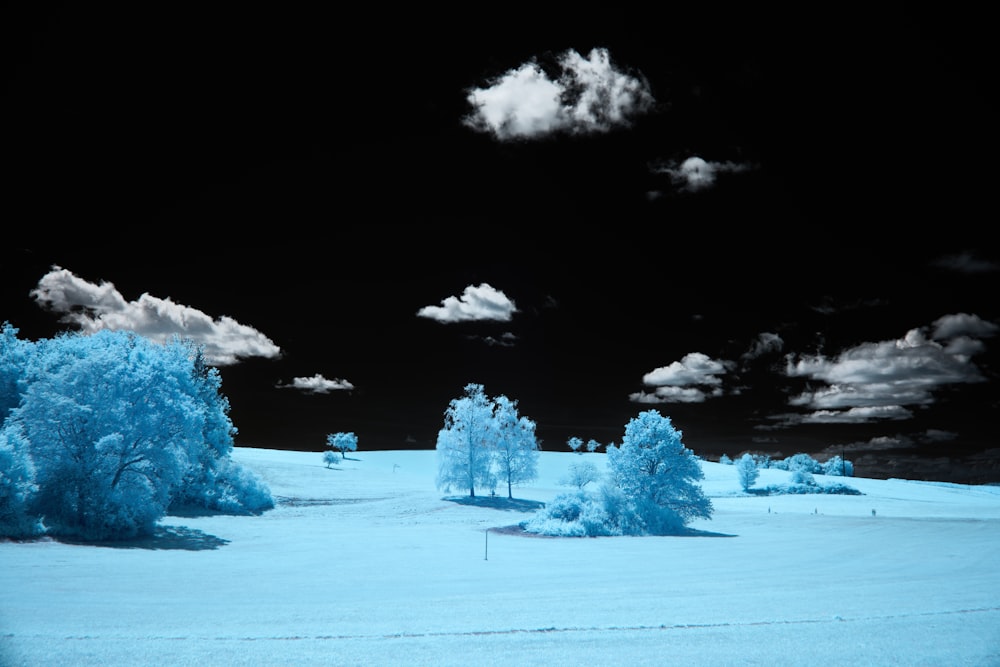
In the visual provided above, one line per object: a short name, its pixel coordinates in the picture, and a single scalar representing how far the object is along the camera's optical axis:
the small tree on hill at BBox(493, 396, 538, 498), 62.81
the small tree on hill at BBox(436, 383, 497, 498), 60.44
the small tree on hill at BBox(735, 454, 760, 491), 97.00
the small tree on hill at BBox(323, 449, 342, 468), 96.44
